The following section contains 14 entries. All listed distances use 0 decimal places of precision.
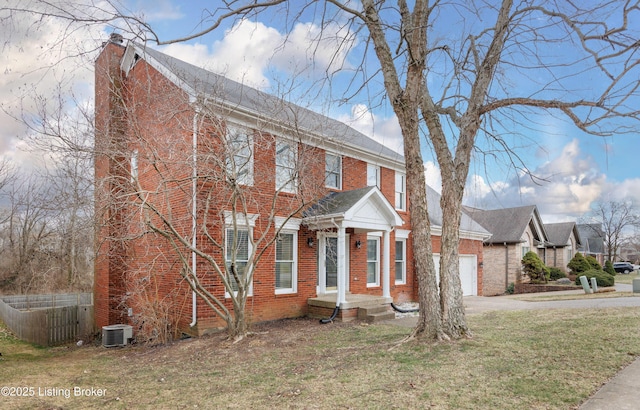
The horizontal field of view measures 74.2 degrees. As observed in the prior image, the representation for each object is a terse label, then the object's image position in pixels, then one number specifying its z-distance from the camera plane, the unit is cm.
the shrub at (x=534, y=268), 2811
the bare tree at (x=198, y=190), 959
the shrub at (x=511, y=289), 2758
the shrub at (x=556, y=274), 3081
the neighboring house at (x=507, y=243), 2819
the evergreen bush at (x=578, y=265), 3114
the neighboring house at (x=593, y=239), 5745
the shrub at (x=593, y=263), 3325
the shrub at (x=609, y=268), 3884
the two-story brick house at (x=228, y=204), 1021
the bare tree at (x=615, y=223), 5400
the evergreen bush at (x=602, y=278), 2548
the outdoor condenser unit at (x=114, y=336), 1155
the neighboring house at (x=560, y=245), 3569
